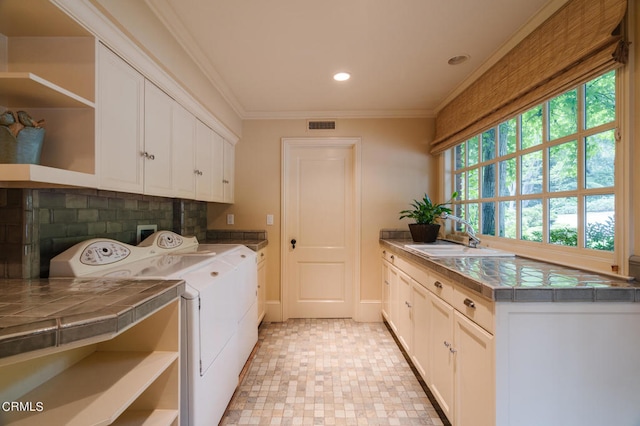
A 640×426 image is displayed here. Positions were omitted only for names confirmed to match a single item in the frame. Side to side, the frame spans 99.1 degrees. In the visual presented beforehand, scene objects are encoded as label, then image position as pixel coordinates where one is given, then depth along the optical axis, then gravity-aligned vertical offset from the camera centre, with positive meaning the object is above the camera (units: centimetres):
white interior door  320 -21
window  139 +27
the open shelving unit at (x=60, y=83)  109 +55
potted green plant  261 -8
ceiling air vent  314 +103
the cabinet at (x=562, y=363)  109 -60
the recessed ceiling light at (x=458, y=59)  204 +118
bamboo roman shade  121 +85
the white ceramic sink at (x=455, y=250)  193 -28
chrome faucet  224 -16
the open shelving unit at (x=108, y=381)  82 -59
